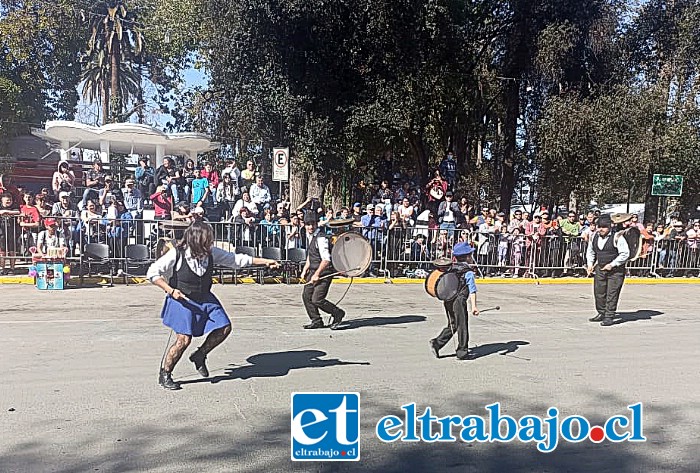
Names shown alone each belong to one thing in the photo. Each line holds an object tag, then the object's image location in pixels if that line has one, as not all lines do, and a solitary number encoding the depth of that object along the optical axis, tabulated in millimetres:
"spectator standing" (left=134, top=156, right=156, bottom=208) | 17000
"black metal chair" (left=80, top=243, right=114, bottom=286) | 13805
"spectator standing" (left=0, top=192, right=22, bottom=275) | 14094
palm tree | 37219
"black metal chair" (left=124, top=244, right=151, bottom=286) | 13899
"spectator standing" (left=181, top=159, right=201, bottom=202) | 16352
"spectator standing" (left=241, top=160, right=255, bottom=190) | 18453
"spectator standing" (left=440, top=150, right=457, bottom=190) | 21623
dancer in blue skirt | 6277
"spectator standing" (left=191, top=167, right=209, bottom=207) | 16344
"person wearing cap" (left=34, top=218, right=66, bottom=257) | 13672
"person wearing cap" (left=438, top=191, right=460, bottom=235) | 16609
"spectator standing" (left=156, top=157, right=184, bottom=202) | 15961
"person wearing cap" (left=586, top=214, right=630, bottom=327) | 10575
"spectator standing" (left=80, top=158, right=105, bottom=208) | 15359
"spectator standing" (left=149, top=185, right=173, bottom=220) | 15297
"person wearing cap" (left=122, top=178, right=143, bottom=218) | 15570
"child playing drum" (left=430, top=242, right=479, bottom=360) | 7844
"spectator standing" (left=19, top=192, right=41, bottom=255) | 14023
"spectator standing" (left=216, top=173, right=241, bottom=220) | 16484
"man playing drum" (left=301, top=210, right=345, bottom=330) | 9352
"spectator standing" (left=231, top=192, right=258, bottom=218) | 15773
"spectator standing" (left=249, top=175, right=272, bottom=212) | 16344
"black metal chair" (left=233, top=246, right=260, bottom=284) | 14438
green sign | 19500
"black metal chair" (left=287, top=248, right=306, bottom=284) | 14711
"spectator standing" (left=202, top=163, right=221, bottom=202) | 16734
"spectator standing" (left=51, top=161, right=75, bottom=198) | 16094
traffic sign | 15805
